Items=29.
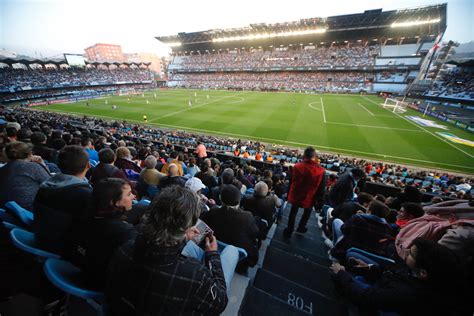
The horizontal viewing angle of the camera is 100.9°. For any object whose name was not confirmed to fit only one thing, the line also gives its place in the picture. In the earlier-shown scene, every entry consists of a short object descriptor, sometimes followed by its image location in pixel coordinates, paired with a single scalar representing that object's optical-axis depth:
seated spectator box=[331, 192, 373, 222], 4.17
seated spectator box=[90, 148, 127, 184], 4.01
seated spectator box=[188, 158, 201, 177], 7.13
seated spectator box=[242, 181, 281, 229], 4.24
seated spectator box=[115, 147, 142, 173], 5.74
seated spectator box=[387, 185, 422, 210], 4.68
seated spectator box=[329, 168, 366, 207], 5.01
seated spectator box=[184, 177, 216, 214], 4.10
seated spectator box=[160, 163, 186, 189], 4.37
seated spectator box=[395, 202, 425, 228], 3.39
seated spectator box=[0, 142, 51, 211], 2.84
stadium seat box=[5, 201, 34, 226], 2.49
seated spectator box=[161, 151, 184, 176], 6.14
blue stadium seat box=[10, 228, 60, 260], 1.97
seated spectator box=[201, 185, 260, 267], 2.77
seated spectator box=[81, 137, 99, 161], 7.04
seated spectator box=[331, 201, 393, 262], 3.08
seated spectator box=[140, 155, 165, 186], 4.78
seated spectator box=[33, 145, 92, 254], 1.96
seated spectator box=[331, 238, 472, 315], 1.71
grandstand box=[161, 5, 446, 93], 53.44
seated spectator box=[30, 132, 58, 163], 5.79
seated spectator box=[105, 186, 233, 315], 1.33
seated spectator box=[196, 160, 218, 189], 6.14
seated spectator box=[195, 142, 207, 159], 10.90
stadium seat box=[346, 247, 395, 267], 2.83
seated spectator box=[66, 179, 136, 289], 1.67
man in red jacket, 4.55
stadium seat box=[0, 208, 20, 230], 2.70
